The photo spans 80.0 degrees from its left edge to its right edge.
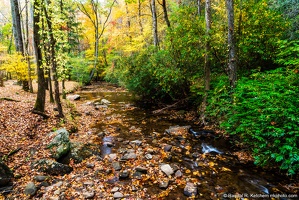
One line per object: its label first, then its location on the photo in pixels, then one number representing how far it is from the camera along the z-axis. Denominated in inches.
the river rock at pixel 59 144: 225.9
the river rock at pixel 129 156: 241.1
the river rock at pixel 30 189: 167.0
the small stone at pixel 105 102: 579.8
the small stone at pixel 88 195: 168.0
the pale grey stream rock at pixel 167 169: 205.7
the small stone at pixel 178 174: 202.8
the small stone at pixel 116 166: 217.9
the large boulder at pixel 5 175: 171.2
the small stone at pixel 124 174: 200.6
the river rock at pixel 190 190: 173.2
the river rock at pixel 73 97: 610.9
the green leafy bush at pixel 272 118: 172.4
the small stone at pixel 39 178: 185.9
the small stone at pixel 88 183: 186.7
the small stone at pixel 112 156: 243.3
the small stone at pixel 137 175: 201.2
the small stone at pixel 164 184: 183.5
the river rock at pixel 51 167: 201.0
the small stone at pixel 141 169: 210.5
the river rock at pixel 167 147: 264.0
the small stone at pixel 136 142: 285.6
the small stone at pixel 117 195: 168.9
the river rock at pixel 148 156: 240.2
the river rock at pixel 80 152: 229.3
